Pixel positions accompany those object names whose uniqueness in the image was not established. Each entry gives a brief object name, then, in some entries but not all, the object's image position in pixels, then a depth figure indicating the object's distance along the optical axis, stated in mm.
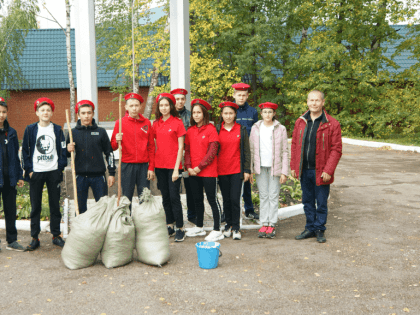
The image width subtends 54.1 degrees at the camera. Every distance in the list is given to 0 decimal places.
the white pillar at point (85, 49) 7566
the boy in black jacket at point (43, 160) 4766
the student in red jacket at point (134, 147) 5090
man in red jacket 5098
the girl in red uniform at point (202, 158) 5145
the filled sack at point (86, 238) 4191
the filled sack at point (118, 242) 4230
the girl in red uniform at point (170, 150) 5160
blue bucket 4203
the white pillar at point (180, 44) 7883
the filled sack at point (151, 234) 4320
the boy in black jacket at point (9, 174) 4754
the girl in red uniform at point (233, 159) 5277
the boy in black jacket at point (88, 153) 4859
